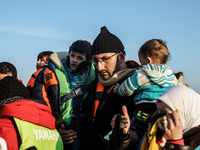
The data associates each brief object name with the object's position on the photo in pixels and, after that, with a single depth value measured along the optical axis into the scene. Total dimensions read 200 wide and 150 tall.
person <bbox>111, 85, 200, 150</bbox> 2.34
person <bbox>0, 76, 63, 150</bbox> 2.44
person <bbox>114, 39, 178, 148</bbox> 3.04
